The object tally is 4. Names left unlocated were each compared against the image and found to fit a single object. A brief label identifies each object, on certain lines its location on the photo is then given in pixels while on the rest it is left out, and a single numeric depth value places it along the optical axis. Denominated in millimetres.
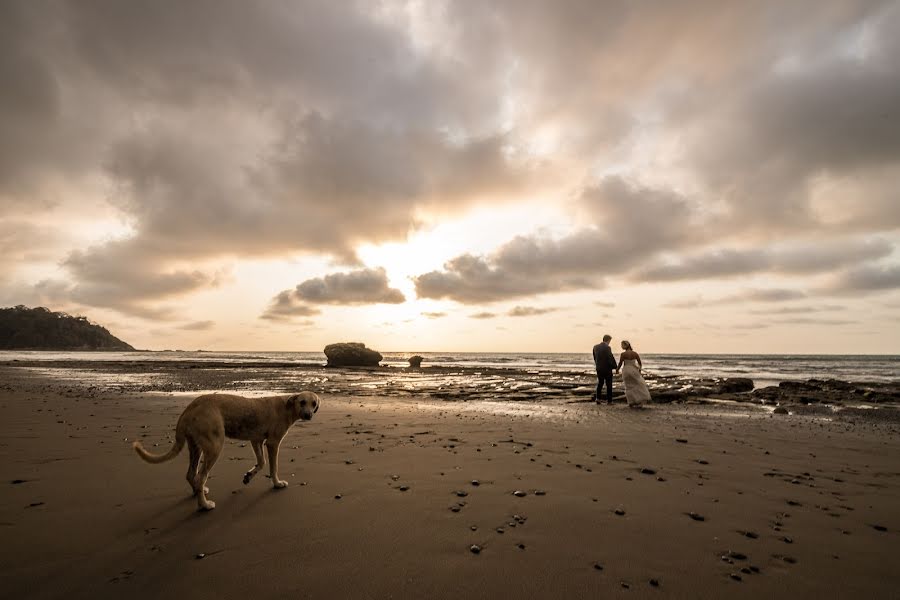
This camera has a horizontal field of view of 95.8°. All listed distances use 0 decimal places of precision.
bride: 16375
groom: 17781
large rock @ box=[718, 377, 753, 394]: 21547
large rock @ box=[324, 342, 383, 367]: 53375
